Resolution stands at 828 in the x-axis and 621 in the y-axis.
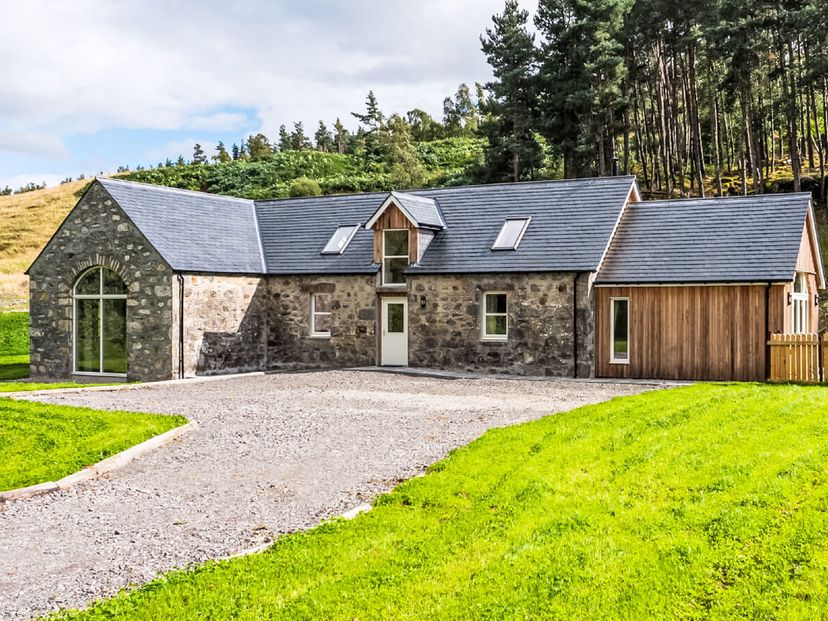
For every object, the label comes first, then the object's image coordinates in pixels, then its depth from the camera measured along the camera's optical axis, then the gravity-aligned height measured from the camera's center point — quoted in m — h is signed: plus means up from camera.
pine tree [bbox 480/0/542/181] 45.72 +12.20
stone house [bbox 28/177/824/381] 22.27 +1.07
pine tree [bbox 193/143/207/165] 104.24 +21.00
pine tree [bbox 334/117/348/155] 104.50 +23.64
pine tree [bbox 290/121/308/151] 111.19 +24.04
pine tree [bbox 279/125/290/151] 110.50 +23.76
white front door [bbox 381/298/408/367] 25.17 -0.45
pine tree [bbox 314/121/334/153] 111.62 +24.24
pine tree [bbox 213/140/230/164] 98.28 +20.02
